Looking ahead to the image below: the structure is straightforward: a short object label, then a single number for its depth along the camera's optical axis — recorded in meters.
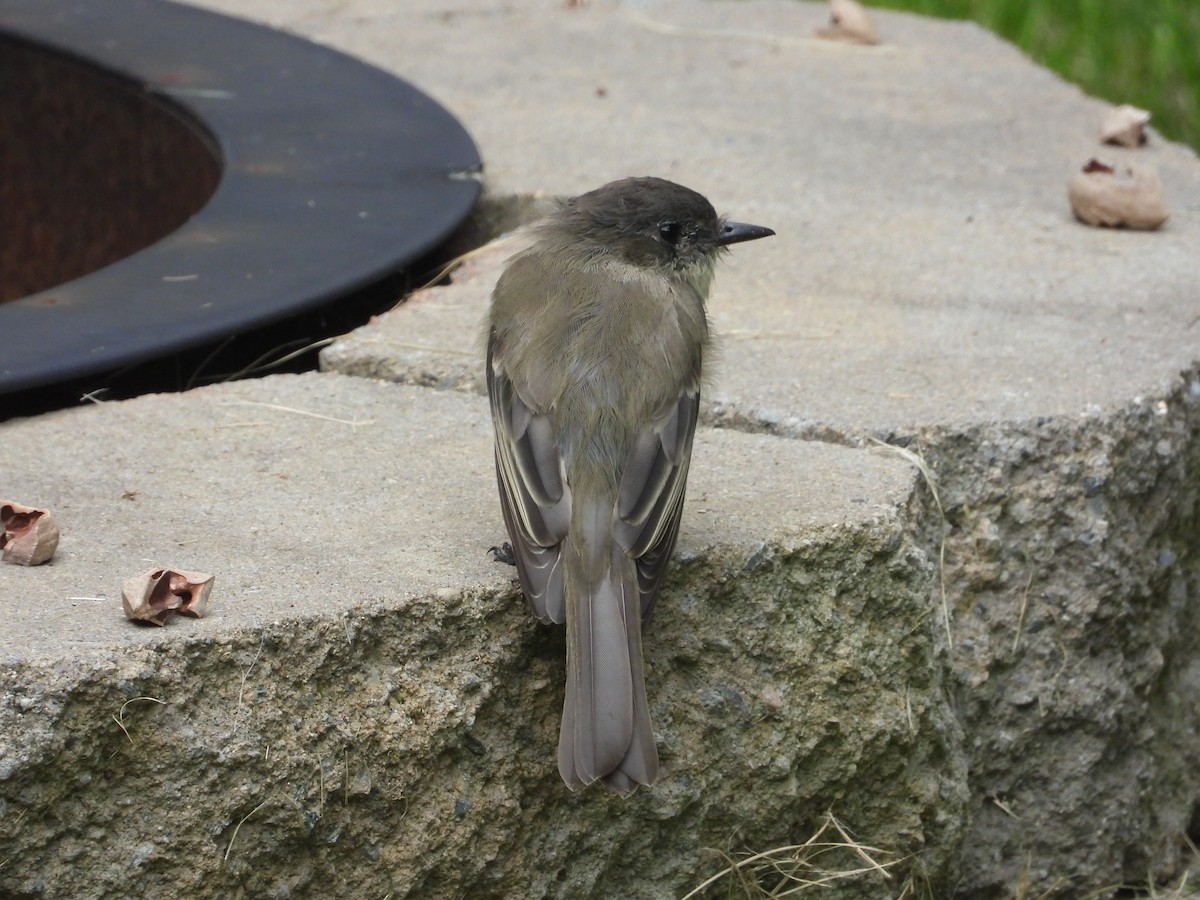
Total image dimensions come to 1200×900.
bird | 5.51
